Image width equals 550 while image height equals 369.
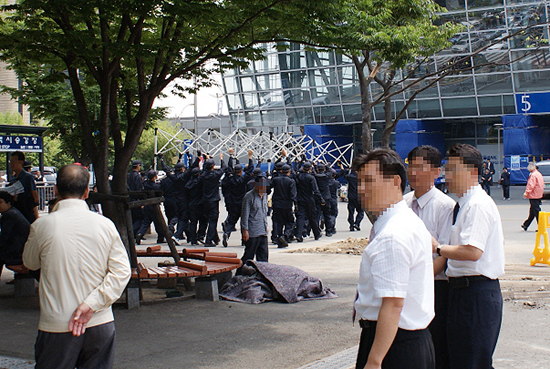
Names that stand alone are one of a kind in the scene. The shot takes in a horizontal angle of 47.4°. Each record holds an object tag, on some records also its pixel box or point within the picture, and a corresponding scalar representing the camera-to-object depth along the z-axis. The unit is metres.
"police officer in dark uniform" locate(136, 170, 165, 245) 14.91
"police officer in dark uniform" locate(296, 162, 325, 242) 15.30
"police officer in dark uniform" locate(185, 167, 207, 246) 14.67
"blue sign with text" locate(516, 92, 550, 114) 36.88
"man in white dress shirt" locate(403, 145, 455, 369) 4.13
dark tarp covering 8.05
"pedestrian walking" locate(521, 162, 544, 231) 15.56
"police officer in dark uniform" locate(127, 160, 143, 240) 15.87
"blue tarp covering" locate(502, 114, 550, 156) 37.16
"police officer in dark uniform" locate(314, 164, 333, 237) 16.45
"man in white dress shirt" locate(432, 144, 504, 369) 3.81
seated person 8.15
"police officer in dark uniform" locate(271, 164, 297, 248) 14.16
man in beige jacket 3.38
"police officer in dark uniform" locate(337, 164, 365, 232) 16.78
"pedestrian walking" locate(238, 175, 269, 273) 9.52
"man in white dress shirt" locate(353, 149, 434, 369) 2.68
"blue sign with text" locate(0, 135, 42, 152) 16.55
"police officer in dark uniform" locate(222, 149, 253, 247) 14.66
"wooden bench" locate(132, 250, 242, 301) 7.47
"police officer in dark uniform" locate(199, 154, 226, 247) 14.34
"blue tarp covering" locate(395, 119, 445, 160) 41.25
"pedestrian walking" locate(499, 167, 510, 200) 30.00
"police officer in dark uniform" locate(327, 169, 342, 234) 16.84
